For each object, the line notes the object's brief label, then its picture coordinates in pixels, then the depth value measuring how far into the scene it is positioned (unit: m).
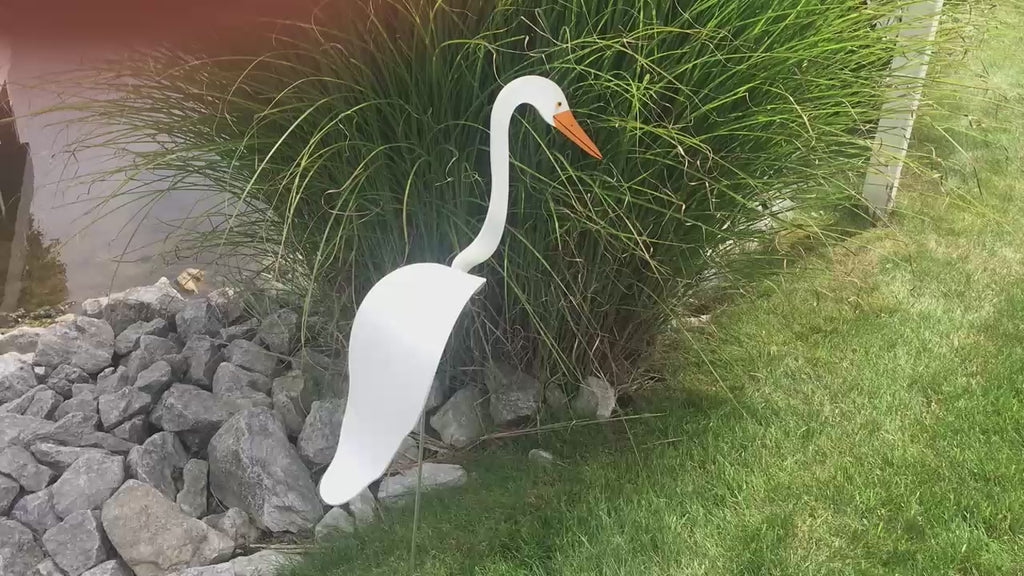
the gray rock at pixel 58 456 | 1.19
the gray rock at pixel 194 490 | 1.17
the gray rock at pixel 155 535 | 1.06
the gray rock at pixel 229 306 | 1.57
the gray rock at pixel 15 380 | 1.41
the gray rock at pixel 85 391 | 1.35
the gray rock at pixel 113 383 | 1.37
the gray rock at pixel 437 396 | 1.32
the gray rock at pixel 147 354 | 1.41
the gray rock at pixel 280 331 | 1.45
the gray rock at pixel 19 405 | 1.34
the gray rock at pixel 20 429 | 1.22
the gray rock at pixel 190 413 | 1.25
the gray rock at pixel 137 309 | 1.62
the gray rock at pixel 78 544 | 1.06
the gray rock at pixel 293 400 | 1.30
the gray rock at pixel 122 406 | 1.27
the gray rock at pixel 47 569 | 1.05
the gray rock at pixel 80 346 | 1.48
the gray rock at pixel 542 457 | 1.22
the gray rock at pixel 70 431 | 1.23
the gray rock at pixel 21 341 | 1.73
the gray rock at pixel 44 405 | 1.34
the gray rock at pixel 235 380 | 1.34
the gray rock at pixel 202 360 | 1.38
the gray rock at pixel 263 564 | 1.05
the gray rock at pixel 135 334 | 1.52
